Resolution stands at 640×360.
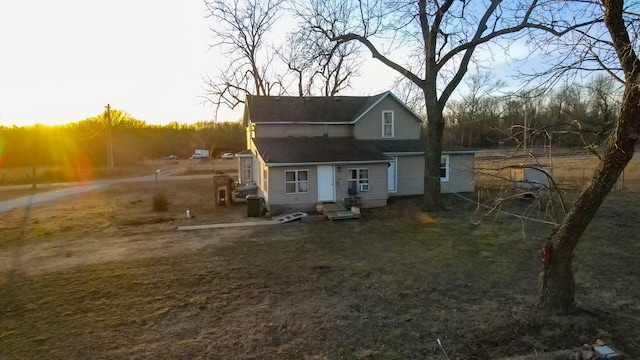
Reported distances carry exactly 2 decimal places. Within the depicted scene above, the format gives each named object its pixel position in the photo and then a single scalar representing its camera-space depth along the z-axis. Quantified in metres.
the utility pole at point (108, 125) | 39.28
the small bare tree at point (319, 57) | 14.88
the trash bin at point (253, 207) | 16.84
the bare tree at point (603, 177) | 4.98
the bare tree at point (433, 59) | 14.79
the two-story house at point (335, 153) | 17.61
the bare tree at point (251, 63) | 32.12
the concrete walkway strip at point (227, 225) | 14.65
